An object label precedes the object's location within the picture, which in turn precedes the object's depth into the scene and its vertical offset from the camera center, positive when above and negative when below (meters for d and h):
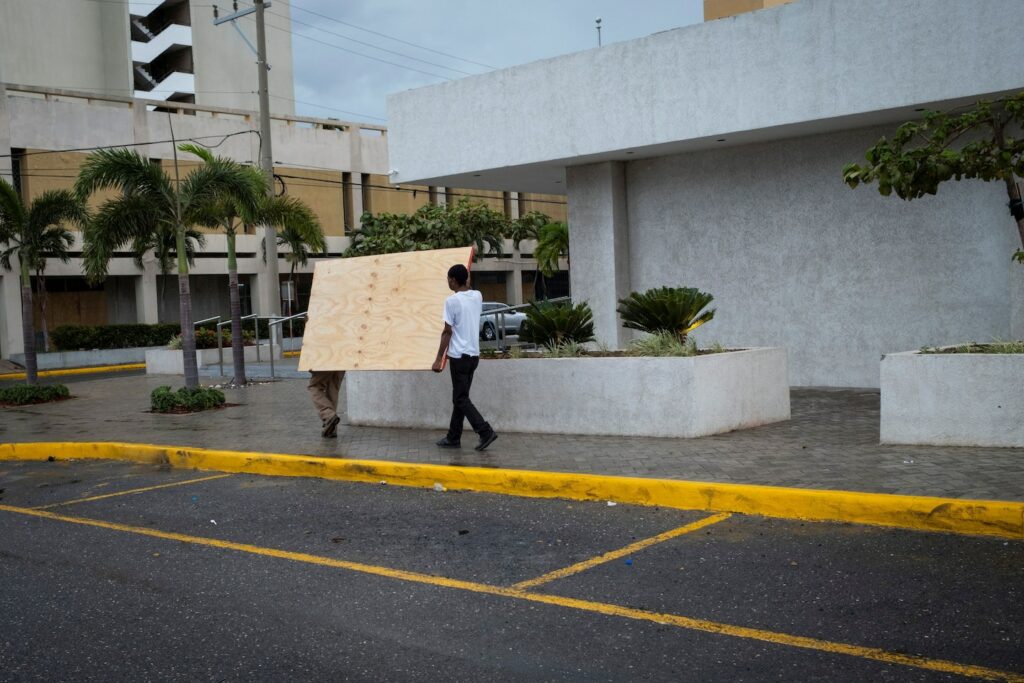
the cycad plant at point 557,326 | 11.91 -0.15
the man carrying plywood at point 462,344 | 10.27 -0.27
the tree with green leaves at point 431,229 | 42.66 +3.78
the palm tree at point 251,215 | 17.42 +2.10
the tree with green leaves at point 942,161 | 9.44 +1.29
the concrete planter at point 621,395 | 10.50 -0.91
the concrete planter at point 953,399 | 8.89 -0.89
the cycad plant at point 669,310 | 11.38 -0.01
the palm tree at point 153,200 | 16.06 +2.04
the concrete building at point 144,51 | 50.88 +14.85
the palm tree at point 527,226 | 46.97 +4.04
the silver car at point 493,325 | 37.75 -0.35
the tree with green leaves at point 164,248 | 18.37 +2.08
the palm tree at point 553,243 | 34.97 +2.42
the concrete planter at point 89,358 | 32.06 -0.89
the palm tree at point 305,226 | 21.75 +2.07
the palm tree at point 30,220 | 19.59 +2.16
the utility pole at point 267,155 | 27.34 +4.51
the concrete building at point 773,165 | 13.11 +2.32
